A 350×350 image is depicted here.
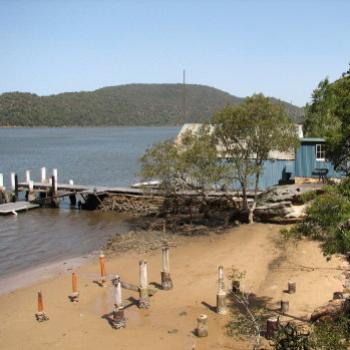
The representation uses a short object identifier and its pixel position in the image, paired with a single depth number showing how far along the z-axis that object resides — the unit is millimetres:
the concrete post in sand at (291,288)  17391
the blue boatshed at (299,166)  32938
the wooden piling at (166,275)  18812
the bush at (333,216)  10727
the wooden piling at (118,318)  15445
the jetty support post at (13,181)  43150
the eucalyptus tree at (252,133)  26828
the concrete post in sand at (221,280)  16047
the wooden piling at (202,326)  14492
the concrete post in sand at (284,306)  15625
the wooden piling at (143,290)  17094
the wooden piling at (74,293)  18373
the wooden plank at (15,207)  37619
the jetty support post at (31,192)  41469
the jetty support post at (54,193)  40781
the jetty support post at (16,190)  43500
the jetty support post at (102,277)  19922
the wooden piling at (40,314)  16531
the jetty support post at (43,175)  45206
